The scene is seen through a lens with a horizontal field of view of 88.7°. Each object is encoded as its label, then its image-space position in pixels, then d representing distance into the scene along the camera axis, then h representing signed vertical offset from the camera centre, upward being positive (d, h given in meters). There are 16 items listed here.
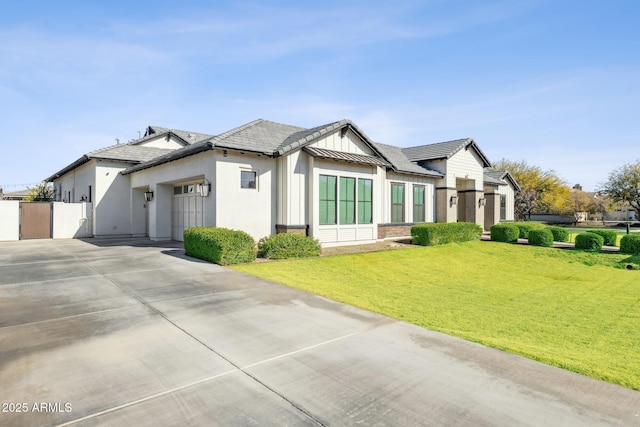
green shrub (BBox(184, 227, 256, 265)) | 10.18 -1.09
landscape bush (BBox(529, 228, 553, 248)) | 17.88 -1.43
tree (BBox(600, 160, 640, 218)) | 42.44 +3.47
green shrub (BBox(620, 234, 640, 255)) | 15.34 -1.56
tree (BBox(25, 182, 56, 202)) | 32.44 +1.95
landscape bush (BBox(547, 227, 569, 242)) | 19.08 -1.33
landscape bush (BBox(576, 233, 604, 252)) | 16.36 -1.53
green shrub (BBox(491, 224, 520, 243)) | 19.38 -1.28
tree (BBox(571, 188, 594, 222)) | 49.62 +1.28
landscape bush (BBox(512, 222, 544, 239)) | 20.39 -1.09
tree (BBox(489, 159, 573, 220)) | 47.06 +3.52
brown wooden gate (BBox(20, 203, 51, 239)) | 18.34 -0.46
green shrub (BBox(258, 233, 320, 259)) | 11.73 -1.29
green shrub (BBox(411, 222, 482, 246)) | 17.09 -1.18
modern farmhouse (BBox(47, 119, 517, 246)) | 13.20 +1.42
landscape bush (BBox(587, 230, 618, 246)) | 17.48 -1.33
